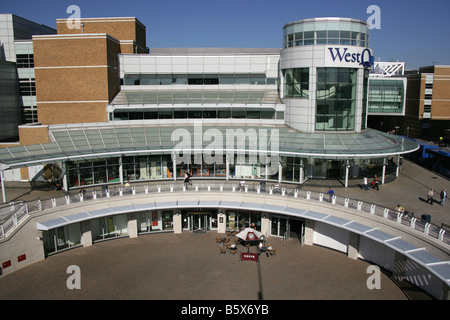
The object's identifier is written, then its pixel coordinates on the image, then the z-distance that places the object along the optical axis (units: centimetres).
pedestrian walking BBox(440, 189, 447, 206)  2577
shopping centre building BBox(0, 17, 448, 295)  2911
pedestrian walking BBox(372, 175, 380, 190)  2947
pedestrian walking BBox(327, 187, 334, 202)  2633
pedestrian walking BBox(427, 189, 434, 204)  2616
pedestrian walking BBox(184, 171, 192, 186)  3064
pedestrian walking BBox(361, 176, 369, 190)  2934
